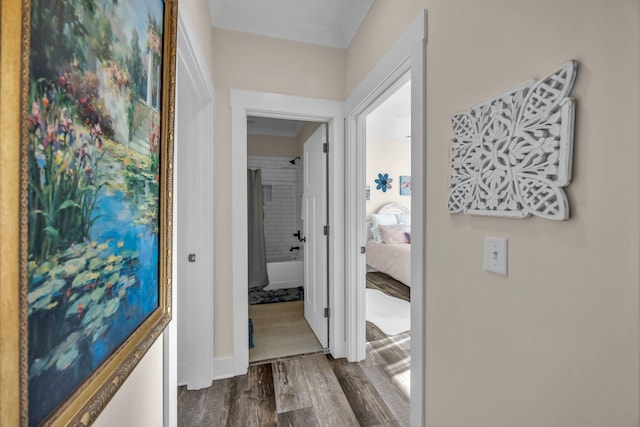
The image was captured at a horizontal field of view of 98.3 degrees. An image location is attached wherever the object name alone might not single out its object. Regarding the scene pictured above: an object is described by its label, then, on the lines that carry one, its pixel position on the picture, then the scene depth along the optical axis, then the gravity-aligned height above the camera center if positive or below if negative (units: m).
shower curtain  3.96 -0.38
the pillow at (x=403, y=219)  5.14 -0.19
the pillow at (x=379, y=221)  4.95 -0.22
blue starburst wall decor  5.28 +0.51
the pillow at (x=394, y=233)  4.67 -0.41
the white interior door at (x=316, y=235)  2.38 -0.25
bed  4.06 -0.56
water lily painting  0.39 +0.02
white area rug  2.81 -1.19
